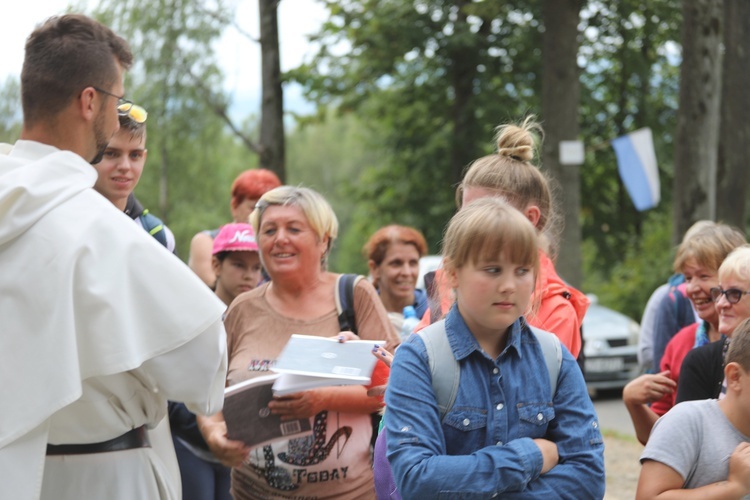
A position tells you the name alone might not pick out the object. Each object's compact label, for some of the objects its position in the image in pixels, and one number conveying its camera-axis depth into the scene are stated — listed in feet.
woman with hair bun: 10.57
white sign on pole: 47.80
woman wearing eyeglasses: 12.89
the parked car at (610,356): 46.68
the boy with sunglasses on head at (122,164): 13.01
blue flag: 49.42
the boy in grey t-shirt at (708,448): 10.62
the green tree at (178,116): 74.38
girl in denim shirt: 8.68
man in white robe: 8.56
